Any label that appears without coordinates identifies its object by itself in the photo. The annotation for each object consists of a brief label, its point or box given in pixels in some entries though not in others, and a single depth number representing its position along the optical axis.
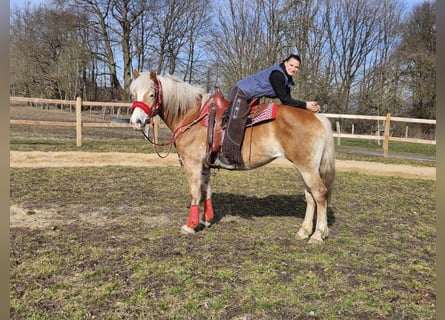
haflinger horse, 4.59
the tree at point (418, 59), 25.50
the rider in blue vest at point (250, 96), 4.68
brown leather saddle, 4.81
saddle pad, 4.67
